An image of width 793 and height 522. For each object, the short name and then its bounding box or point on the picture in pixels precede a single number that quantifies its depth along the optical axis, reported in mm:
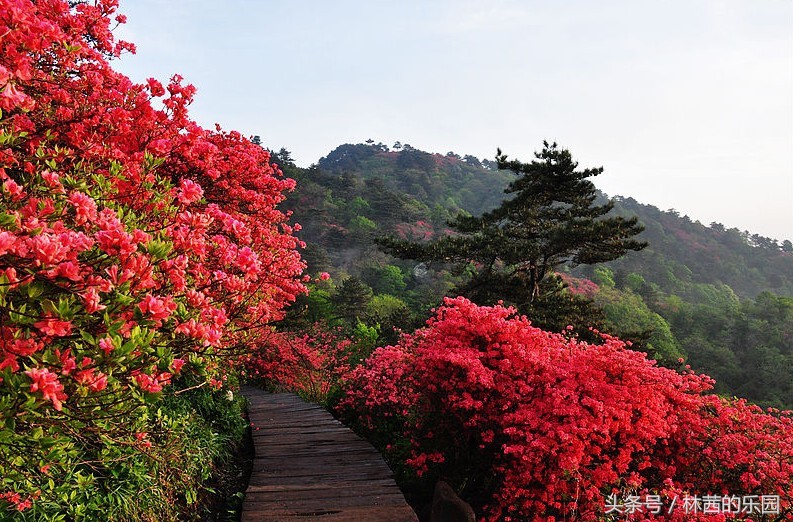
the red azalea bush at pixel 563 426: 4465
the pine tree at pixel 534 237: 12188
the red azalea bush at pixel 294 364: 11648
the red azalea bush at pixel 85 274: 1577
